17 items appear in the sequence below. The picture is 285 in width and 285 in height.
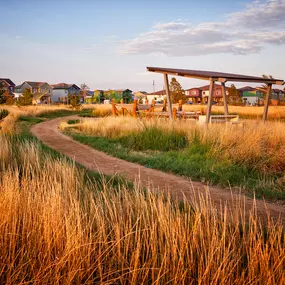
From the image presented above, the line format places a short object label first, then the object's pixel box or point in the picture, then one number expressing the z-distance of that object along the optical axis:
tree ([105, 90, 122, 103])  77.51
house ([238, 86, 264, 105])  100.21
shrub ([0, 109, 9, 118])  18.89
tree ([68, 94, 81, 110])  35.31
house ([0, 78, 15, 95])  94.24
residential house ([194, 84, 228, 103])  93.31
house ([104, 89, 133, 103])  87.86
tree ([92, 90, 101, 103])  78.12
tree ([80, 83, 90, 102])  100.06
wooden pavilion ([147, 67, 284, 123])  11.15
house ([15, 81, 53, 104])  88.06
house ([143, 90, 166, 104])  89.89
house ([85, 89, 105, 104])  81.12
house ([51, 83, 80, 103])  92.91
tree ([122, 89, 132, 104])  93.05
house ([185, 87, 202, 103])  100.00
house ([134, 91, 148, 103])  121.30
